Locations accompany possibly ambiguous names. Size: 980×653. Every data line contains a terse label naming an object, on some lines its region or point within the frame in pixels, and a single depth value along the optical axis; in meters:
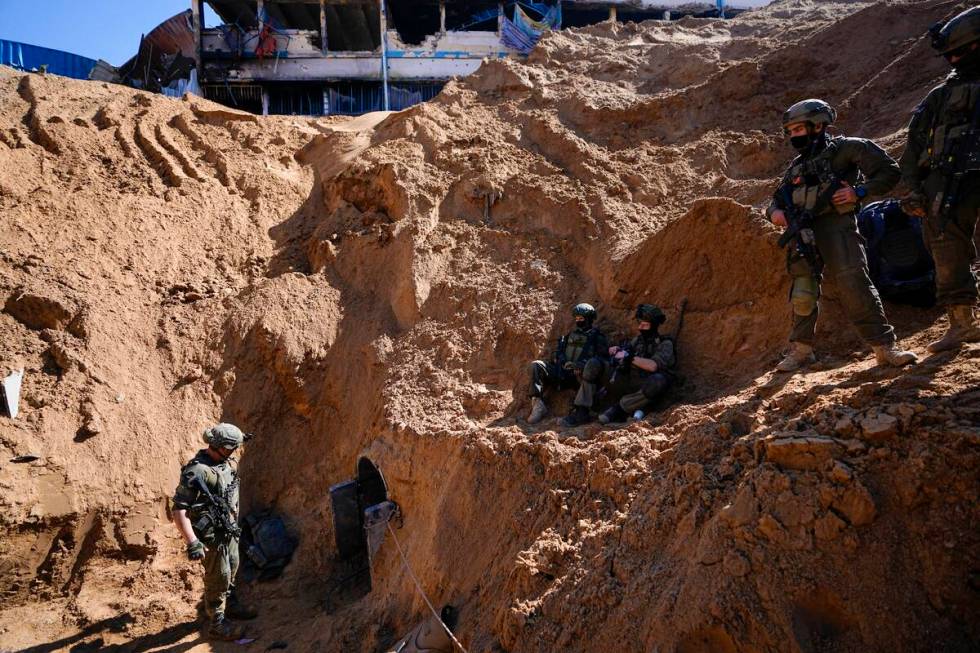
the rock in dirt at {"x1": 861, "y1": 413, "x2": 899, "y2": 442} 3.13
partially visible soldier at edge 3.85
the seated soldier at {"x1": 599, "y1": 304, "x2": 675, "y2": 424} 5.40
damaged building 18.86
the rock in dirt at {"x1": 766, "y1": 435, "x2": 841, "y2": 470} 3.25
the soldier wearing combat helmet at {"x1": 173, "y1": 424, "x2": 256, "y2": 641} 5.91
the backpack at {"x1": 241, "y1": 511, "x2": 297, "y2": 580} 6.88
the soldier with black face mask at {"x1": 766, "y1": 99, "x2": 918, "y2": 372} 4.21
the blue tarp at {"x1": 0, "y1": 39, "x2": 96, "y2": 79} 18.52
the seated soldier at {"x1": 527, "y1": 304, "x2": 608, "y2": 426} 6.05
